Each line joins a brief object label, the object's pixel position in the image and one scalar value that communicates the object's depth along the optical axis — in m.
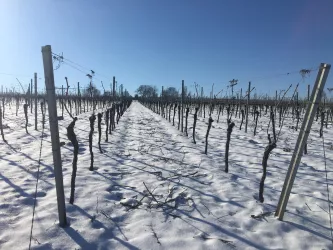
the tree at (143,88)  106.61
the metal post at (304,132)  3.00
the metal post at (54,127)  2.82
